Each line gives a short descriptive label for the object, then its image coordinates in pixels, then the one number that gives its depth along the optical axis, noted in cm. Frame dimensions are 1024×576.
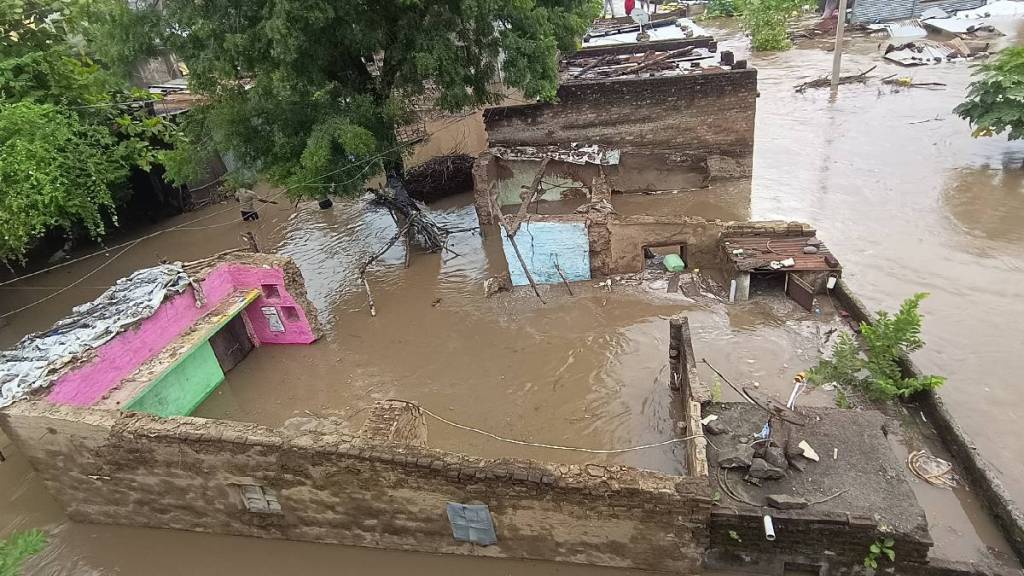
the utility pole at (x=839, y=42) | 2069
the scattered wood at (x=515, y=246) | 1197
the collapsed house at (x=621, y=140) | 1545
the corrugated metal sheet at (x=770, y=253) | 1090
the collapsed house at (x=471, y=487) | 605
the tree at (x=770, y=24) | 2877
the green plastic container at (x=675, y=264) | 1241
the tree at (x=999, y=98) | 1454
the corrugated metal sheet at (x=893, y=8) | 3003
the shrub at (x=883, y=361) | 828
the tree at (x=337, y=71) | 1081
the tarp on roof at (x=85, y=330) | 790
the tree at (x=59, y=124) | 1160
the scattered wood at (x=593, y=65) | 1883
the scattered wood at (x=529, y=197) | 1205
